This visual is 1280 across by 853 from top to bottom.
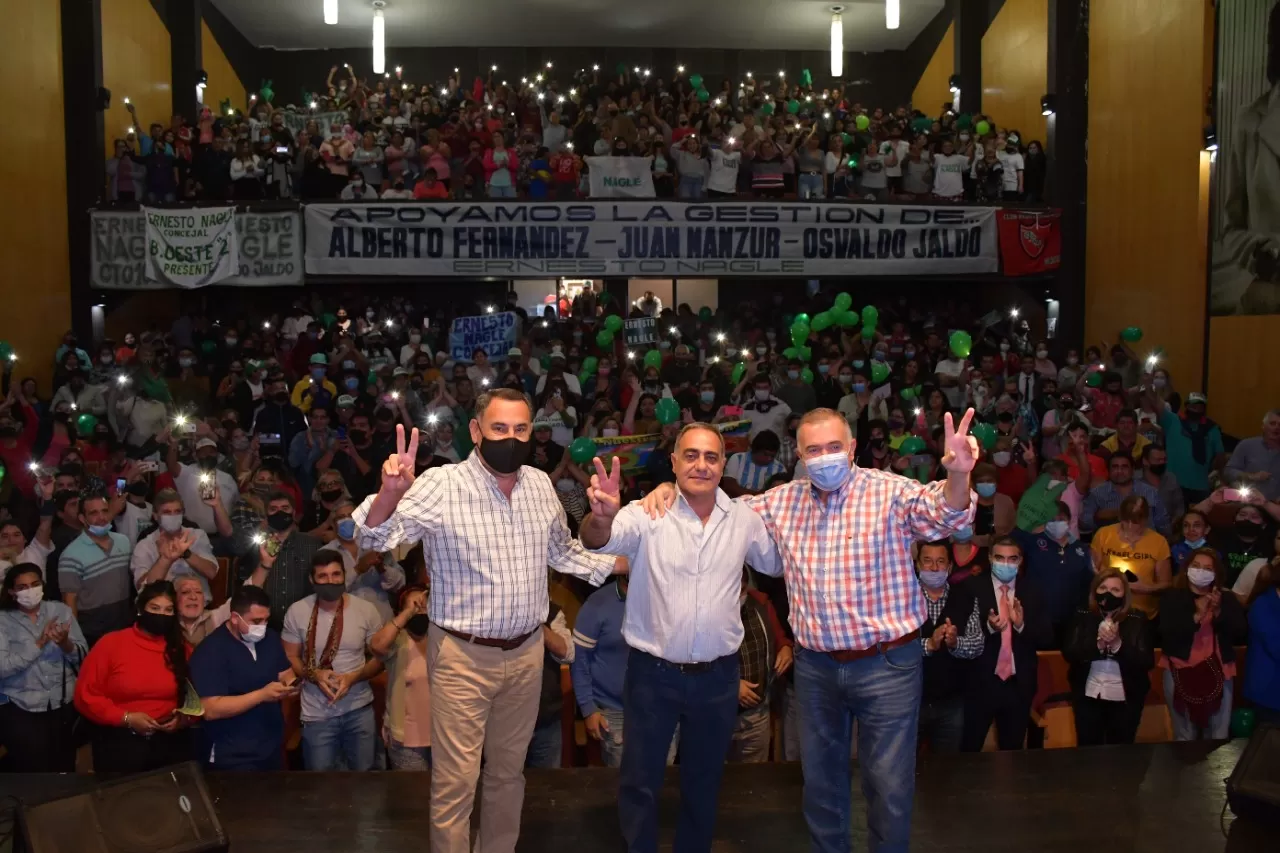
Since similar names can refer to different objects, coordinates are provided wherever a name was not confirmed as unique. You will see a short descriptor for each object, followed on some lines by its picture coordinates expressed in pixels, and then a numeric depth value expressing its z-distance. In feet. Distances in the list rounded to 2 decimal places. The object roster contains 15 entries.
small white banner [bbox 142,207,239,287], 42.47
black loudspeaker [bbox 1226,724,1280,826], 14.17
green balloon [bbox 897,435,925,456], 27.71
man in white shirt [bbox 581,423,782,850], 12.64
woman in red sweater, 16.52
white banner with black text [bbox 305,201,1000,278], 42.93
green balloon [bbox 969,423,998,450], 28.09
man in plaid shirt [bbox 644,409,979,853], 12.05
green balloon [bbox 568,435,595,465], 27.20
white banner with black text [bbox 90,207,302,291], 42.83
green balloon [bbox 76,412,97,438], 30.09
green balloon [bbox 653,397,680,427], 30.68
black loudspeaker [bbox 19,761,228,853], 12.85
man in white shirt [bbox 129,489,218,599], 20.79
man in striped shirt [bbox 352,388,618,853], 12.40
